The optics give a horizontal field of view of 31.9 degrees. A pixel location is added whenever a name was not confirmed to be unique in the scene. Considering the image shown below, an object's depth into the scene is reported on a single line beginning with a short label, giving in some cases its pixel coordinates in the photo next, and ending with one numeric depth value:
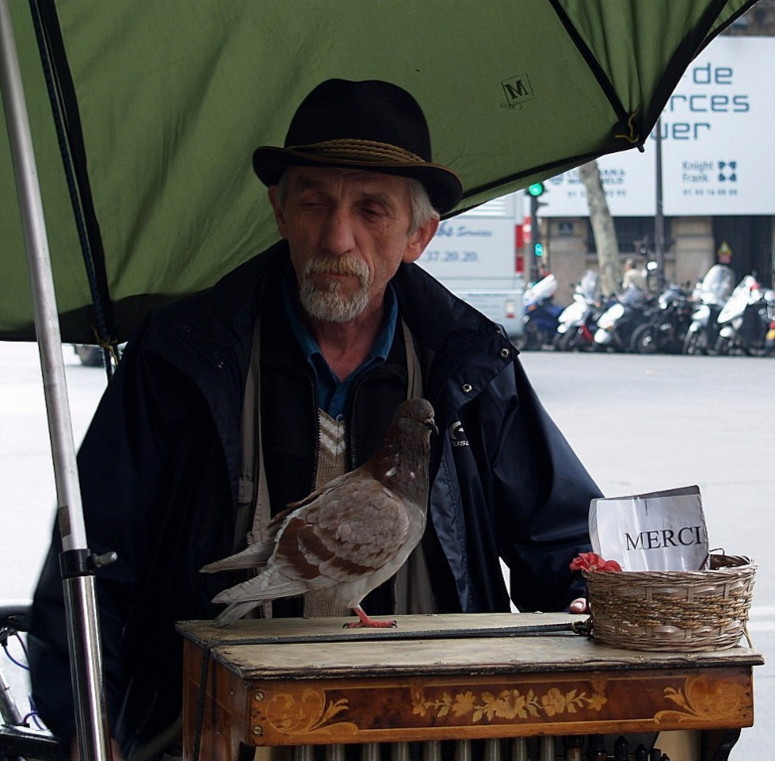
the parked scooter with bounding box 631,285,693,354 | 24.33
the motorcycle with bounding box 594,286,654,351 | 24.94
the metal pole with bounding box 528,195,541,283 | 30.55
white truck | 21.84
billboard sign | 33.69
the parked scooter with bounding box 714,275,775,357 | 23.52
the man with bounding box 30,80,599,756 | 2.73
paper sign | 2.27
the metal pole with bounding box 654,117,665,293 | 29.58
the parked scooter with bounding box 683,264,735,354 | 23.92
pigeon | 2.28
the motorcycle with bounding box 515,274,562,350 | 26.17
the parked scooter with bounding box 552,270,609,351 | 25.62
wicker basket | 2.10
